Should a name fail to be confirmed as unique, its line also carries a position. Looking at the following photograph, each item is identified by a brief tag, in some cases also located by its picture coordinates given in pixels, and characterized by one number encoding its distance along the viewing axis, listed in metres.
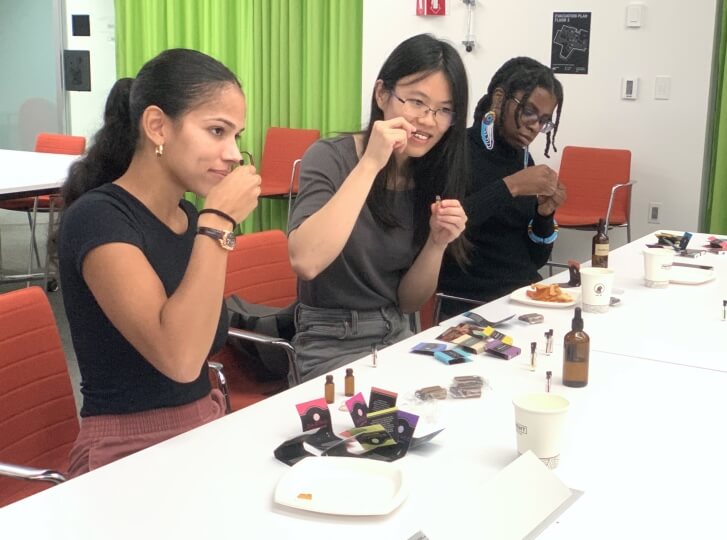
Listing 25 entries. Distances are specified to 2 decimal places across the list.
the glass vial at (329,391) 1.60
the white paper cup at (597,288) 2.26
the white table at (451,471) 1.15
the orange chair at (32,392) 1.74
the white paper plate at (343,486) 1.18
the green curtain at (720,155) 4.70
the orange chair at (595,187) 4.82
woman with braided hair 2.88
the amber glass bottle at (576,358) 1.69
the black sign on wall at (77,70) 7.19
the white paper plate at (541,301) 2.29
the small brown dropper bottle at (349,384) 1.62
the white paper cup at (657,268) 2.54
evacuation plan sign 5.05
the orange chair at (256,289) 2.27
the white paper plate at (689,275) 2.60
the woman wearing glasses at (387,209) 2.10
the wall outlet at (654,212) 5.04
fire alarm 5.43
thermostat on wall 4.96
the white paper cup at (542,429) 1.32
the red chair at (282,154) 5.86
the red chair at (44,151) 5.00
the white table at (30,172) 3.96
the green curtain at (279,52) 5.91
